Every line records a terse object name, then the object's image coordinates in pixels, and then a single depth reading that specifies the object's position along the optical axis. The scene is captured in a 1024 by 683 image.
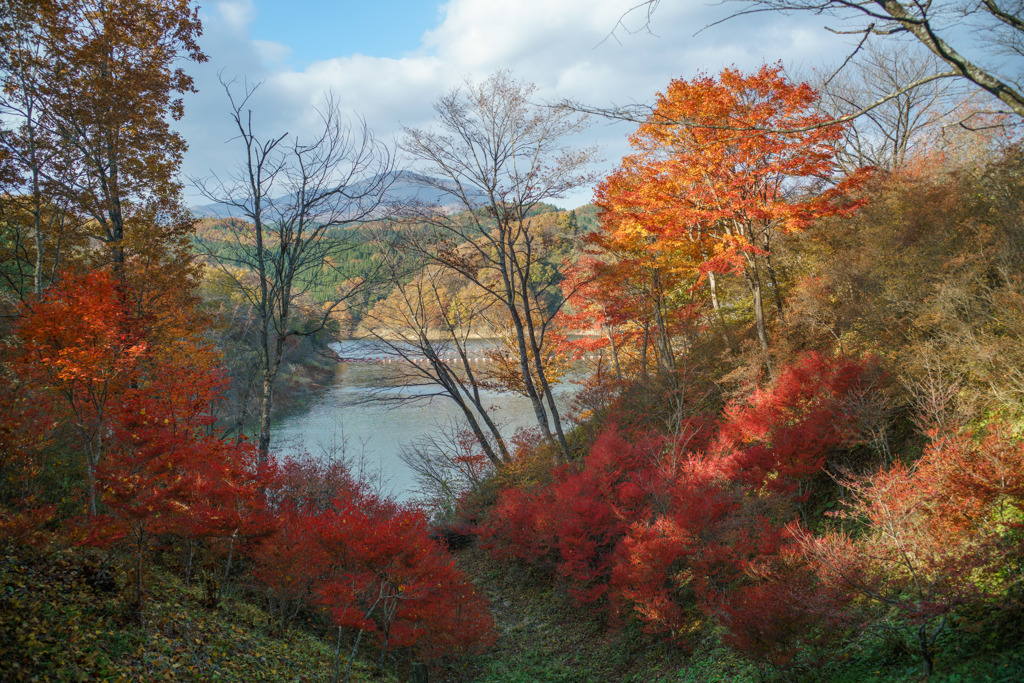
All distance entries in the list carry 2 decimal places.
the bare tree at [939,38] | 3.61
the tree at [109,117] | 9.06
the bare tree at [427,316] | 16.05
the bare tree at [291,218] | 10.88
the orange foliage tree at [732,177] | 11.93
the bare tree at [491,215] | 13.35
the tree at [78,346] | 6.63
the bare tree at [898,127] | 17.80
